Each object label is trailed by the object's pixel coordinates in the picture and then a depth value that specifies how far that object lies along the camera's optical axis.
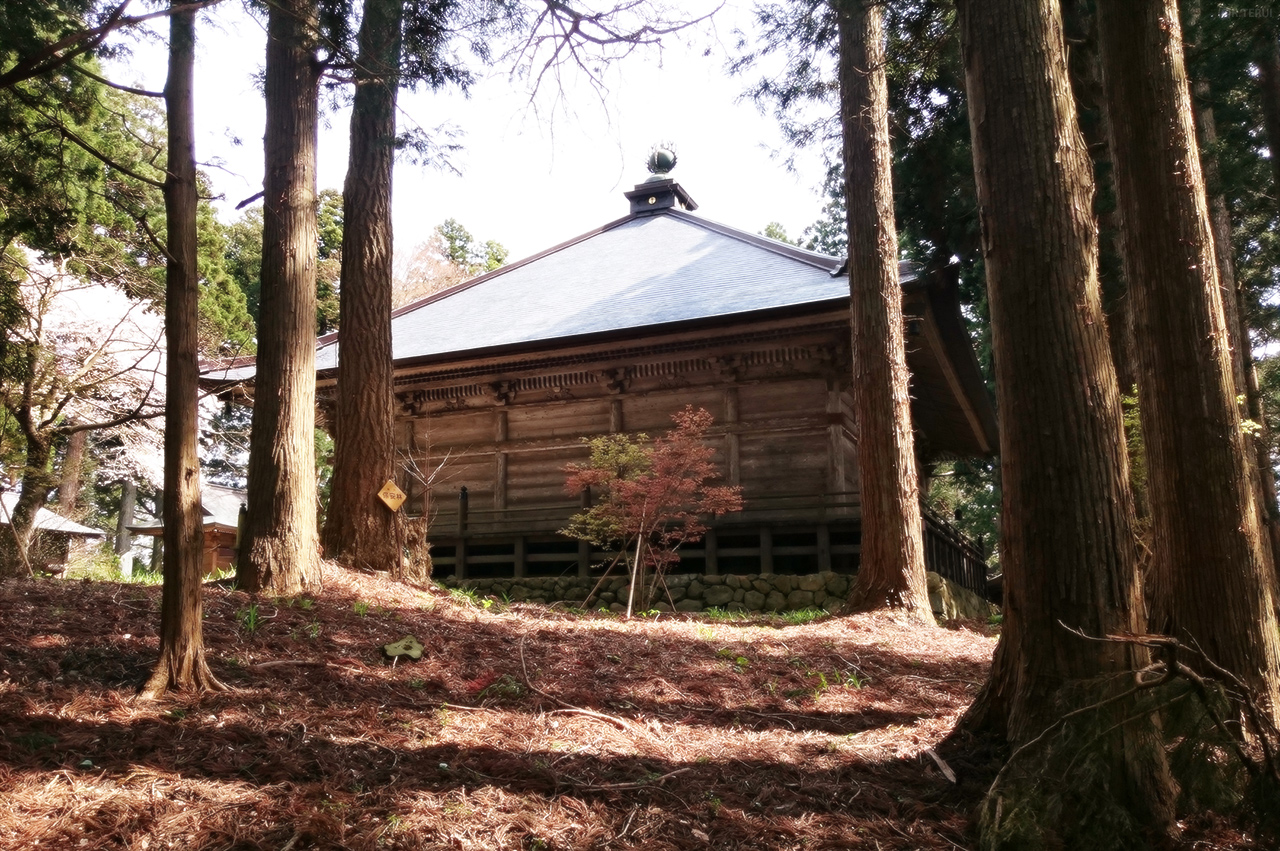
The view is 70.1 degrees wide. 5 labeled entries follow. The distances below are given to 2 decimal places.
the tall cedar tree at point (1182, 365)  3.69
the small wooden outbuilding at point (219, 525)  27.03
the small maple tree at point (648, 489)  10.04
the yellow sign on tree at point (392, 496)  8.25
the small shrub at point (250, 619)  5.46
